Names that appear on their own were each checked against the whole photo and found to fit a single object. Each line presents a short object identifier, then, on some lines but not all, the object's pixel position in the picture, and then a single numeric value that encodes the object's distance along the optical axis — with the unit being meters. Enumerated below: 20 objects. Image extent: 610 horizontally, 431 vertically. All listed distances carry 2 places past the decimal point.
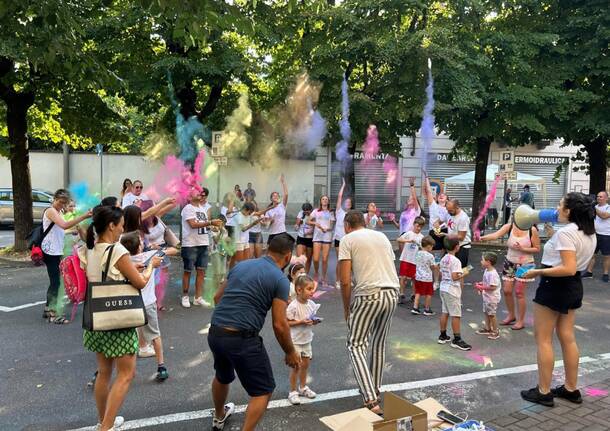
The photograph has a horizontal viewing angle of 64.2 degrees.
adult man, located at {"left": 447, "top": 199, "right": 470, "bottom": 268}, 7.82
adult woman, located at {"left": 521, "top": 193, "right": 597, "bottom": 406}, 4.12
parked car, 17.78
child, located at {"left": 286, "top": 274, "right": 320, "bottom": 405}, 4.25
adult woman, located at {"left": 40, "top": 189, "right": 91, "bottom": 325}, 6.20
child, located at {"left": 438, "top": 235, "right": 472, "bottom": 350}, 5.89
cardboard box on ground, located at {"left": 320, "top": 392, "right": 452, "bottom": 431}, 3.02
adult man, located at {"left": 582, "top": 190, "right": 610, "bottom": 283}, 10.09
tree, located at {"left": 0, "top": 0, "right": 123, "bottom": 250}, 5.21
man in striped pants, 4.11
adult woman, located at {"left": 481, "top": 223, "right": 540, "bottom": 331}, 6.52
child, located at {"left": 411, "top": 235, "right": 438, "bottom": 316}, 7.23
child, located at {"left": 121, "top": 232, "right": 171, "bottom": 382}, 4.61
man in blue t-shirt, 3.30
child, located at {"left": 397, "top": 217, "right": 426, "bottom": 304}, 7.91
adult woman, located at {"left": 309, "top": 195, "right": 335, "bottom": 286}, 9.03
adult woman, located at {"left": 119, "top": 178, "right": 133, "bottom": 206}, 8.37
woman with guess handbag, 3.45
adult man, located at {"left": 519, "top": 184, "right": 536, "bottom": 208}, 14.15
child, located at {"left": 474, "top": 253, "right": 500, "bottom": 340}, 6.25
